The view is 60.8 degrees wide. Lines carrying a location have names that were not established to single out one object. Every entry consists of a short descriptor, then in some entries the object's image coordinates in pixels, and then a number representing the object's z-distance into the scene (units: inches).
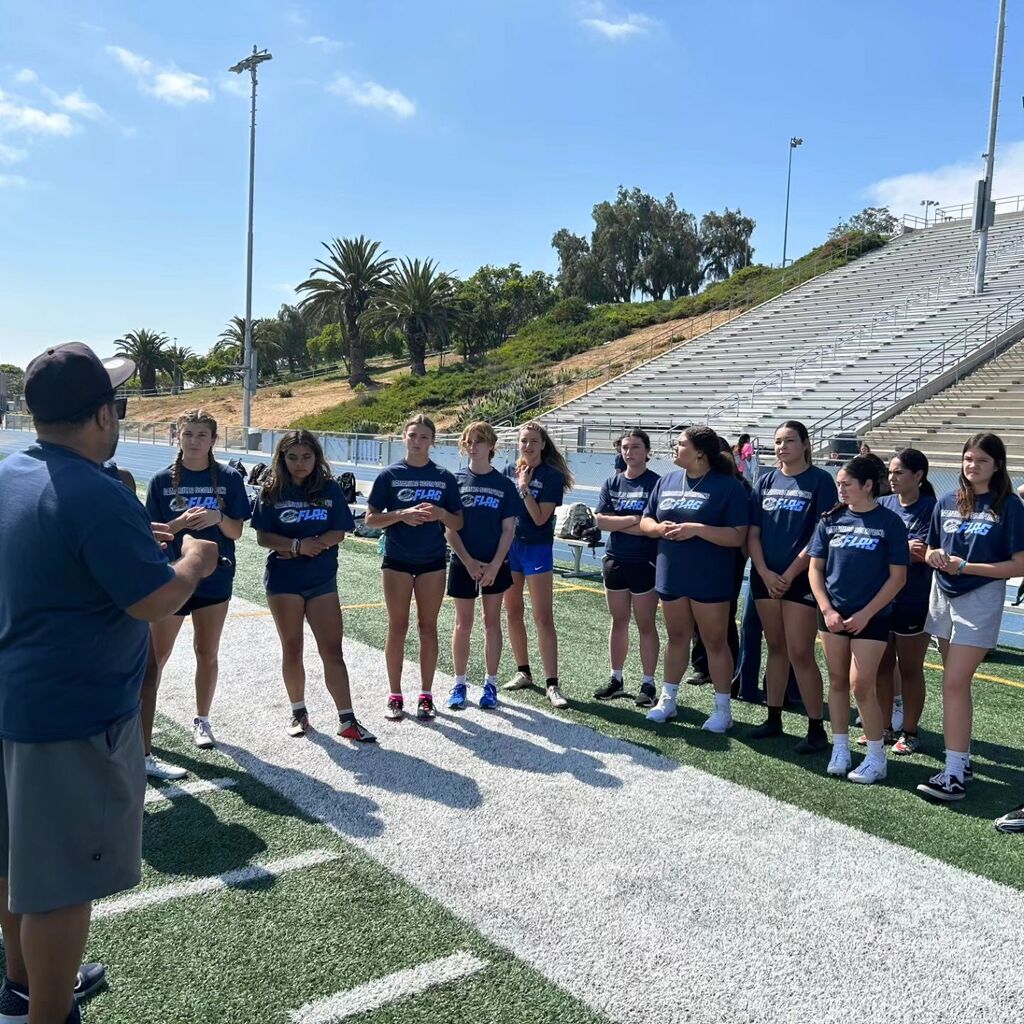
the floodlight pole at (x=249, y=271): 1253.1
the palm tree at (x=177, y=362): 2987.2
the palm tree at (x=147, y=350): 2751.0
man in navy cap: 82.7
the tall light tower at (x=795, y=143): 2433.6
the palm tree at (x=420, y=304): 1792.6
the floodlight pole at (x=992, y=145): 941.2
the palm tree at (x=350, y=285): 1856.5
